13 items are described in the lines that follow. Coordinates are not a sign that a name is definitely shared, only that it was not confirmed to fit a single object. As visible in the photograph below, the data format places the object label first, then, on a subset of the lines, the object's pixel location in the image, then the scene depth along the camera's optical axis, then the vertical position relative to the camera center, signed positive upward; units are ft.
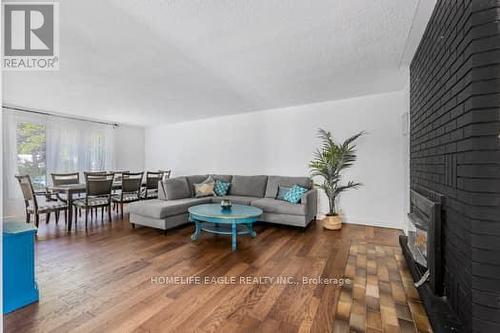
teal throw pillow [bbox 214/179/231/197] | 16.81 -1.67
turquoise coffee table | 10.41 -2.43
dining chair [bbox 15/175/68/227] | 12.51 -2.26
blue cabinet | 5.95 -2.73
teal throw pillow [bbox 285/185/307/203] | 13.67 -1.73
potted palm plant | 13.34 -0.18
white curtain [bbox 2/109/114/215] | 15.29 +1.48
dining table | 13.07 -1.47
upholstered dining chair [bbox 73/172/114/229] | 13.44 -1.72
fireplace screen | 6.74 -2.43
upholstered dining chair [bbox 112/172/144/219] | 15.11 -1.69
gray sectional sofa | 12.48 -2.21
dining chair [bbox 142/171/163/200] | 17.26 -1.78
